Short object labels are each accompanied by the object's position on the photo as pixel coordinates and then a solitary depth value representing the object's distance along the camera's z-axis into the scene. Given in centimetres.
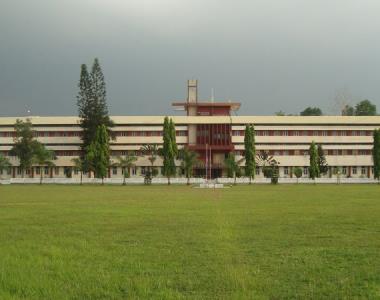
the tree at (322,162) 8296
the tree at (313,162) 7525
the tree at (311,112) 13438
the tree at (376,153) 7312
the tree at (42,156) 8025
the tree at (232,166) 7562
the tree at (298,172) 7631
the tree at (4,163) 8219
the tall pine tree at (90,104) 7994
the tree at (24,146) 8213
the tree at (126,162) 7975
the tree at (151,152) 8294
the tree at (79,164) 7538
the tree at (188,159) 7544
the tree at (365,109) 12294
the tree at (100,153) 7306
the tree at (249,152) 7423
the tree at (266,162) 8375
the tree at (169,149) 7338
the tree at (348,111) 11988
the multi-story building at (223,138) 8900
